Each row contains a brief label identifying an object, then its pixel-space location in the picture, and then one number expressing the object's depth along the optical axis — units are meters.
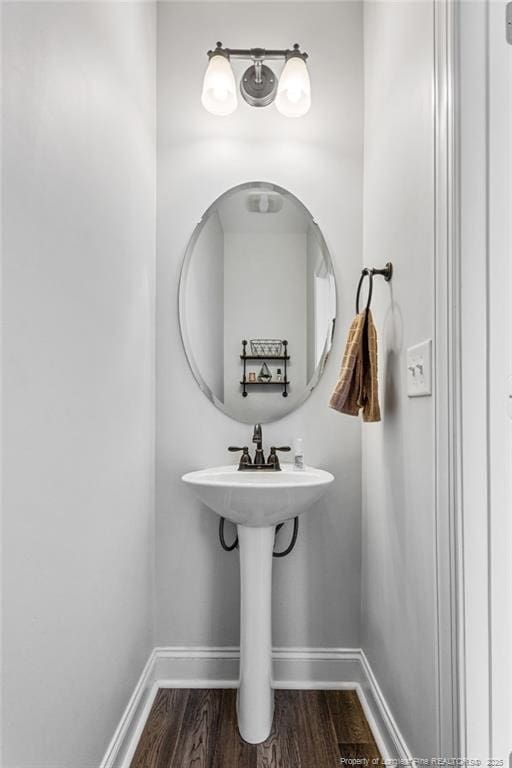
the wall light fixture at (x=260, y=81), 1.74
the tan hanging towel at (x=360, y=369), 1.50
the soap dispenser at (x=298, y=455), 1.77
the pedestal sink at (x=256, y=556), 1.45
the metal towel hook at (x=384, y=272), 1.48
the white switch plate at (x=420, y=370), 1.11
